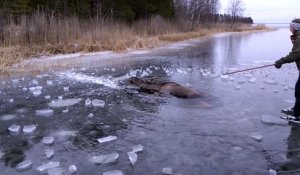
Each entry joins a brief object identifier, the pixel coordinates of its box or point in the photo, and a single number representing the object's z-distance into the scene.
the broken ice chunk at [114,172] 3.68
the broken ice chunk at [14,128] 5.02
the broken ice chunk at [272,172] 3.76
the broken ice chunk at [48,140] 4.57
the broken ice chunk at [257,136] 4.76
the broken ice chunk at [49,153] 4.14
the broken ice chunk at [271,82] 8.55
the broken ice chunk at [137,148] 4.30
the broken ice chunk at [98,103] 6.46
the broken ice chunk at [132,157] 3.97
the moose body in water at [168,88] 7.09
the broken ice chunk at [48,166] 3.80
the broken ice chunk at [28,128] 5.02
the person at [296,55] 5.51
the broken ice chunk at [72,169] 3.75
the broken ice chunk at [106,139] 4.65
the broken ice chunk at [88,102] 6.51
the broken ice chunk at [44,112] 5.83
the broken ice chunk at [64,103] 6.43
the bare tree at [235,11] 67.37
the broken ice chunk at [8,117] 5.60
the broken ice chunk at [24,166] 3.83
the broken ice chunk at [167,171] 3.74
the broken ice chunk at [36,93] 7.27
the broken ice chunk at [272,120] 5.49
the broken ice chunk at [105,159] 4.01
